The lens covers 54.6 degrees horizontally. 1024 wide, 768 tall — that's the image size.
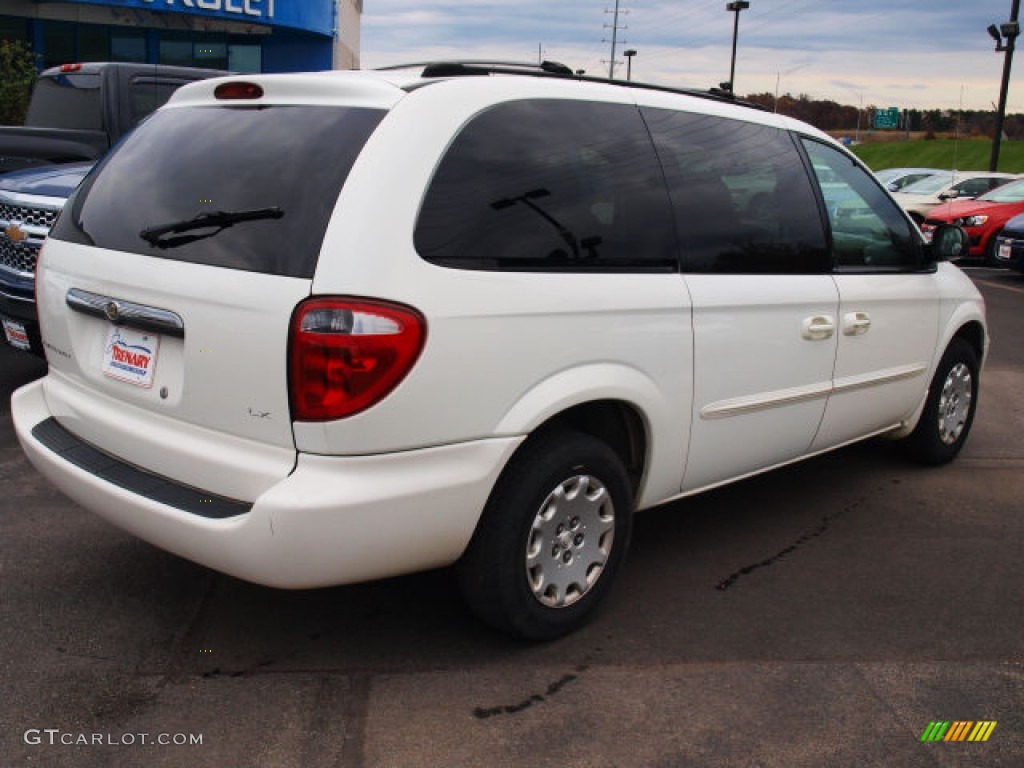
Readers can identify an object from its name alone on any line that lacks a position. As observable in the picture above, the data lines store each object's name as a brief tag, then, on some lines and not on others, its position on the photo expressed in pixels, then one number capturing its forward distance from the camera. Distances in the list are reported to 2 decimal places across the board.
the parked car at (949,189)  18.52
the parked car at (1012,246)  13.52
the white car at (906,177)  22.21
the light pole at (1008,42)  23.77
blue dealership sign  23.45
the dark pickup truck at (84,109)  7.18
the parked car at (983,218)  15.73
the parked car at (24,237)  5.64
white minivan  2.66
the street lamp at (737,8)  42.41
